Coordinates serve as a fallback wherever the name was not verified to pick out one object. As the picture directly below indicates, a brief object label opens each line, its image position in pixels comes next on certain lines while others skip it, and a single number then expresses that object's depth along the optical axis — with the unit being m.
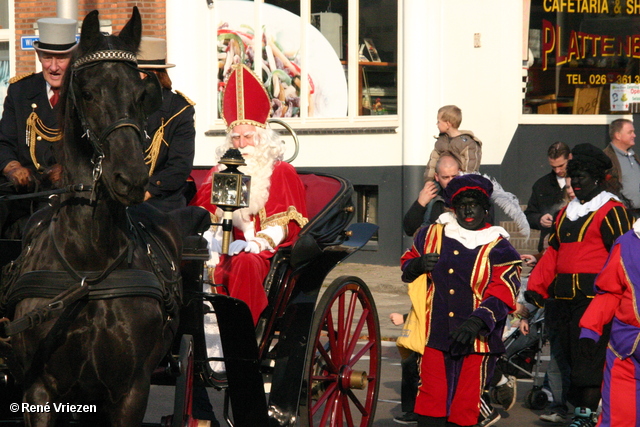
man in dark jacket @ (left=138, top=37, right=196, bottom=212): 11.30
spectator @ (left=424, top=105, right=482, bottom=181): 17.52
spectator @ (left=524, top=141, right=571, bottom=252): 18.42
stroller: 15.20
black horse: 7.98
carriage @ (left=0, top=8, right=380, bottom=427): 8.20
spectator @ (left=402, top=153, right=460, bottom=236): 15.07
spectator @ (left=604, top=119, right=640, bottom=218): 21.67
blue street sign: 25.48
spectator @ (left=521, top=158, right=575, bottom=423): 14.29
